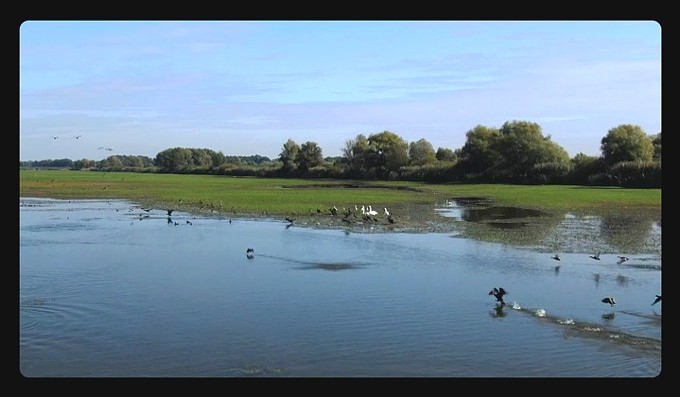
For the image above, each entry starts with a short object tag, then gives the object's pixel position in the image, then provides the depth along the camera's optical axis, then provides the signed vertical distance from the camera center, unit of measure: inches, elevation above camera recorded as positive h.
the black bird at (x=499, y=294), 518.3 -79.4
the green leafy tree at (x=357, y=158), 3826.3 +205.4
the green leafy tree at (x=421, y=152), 3739.4 +231.7
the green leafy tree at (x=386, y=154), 3732.8 +217.7
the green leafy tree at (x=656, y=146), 2426.2 +178.3
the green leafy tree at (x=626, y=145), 2396.7 +176.5
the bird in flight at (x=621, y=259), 698.0 -70.2
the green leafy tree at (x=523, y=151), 2851.9 +184.9
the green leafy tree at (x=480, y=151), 3083.2 +196.6
